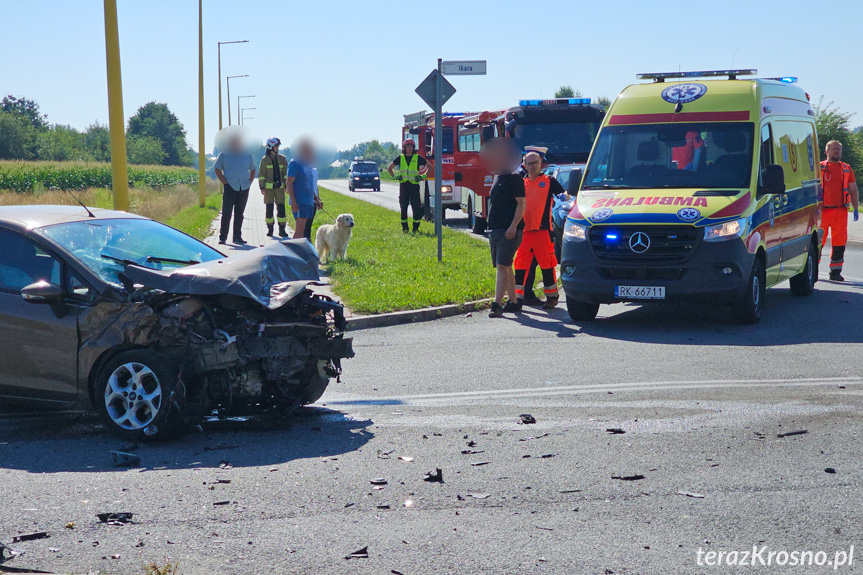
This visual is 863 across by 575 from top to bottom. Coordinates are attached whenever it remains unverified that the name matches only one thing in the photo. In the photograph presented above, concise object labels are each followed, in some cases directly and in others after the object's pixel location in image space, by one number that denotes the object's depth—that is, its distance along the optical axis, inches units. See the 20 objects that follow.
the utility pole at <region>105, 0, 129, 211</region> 480.7
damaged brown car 238.1
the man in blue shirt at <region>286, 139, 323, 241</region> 618.5
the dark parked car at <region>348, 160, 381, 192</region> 2620.6
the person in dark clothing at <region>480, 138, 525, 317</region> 450.9
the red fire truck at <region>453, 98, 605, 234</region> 769.6
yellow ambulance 395.9
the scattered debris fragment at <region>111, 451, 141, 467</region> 219.5
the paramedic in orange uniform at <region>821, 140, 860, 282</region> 573.9
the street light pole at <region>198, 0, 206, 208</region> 1347.2
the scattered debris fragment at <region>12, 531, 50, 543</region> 169.0
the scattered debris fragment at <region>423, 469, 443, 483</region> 203.4
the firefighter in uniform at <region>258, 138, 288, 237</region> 746.8
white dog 661.3
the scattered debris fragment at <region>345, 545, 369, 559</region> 160.4
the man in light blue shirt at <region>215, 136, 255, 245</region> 702.5
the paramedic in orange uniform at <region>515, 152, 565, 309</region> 472.1
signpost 604.7
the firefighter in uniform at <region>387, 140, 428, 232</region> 870.6
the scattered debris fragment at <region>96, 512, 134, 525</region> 178.3
